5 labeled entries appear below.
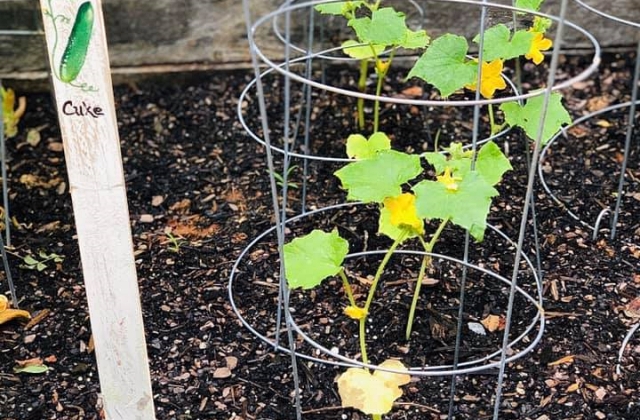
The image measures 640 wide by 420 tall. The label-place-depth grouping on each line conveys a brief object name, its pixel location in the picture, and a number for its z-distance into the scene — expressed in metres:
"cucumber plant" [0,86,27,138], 2.78
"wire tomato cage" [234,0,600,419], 1.66
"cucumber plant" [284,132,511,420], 1.48
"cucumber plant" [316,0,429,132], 1.85
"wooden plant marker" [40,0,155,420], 1.29
